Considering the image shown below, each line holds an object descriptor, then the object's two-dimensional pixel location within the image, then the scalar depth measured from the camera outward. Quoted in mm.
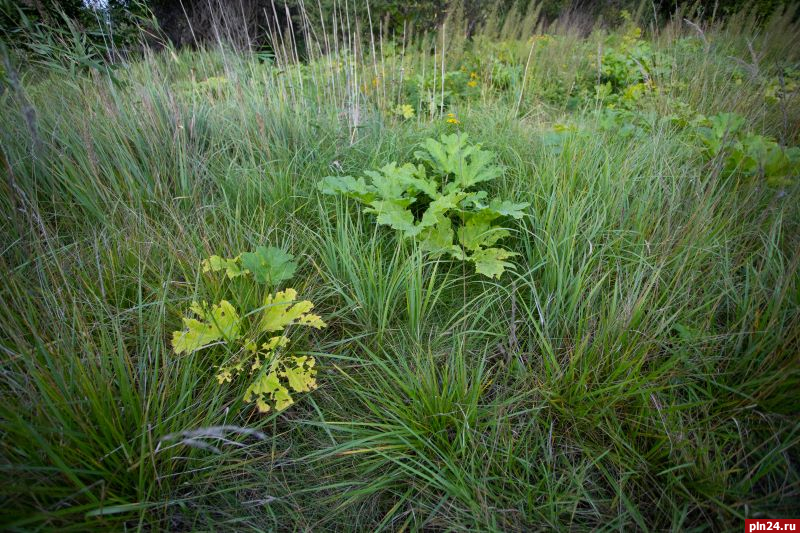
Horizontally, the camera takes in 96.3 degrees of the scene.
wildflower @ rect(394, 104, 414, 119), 2703
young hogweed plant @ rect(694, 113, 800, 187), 1681
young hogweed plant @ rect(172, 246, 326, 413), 1162
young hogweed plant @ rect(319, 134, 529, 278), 1511
